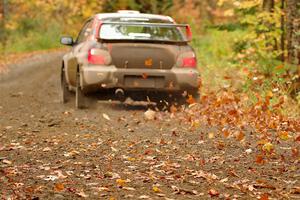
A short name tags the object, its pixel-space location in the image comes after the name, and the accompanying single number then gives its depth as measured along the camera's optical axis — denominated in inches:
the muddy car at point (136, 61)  968.3
